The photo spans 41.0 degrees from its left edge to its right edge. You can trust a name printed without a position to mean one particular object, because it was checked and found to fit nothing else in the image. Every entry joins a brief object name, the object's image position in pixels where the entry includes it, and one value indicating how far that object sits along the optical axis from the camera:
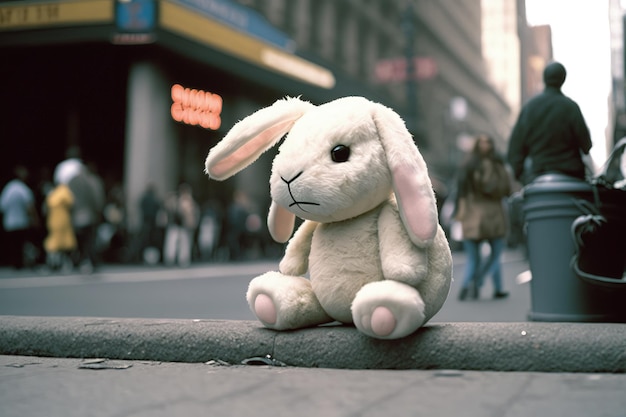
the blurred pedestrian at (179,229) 18.72
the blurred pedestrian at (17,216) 15.51
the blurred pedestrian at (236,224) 21.75
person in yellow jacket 13.70
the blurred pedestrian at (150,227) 19.27
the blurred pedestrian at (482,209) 9.20
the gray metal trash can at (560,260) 5.46
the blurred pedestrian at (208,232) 21.16
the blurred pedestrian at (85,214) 13.71
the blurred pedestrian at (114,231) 19.17
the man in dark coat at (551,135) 6.34
